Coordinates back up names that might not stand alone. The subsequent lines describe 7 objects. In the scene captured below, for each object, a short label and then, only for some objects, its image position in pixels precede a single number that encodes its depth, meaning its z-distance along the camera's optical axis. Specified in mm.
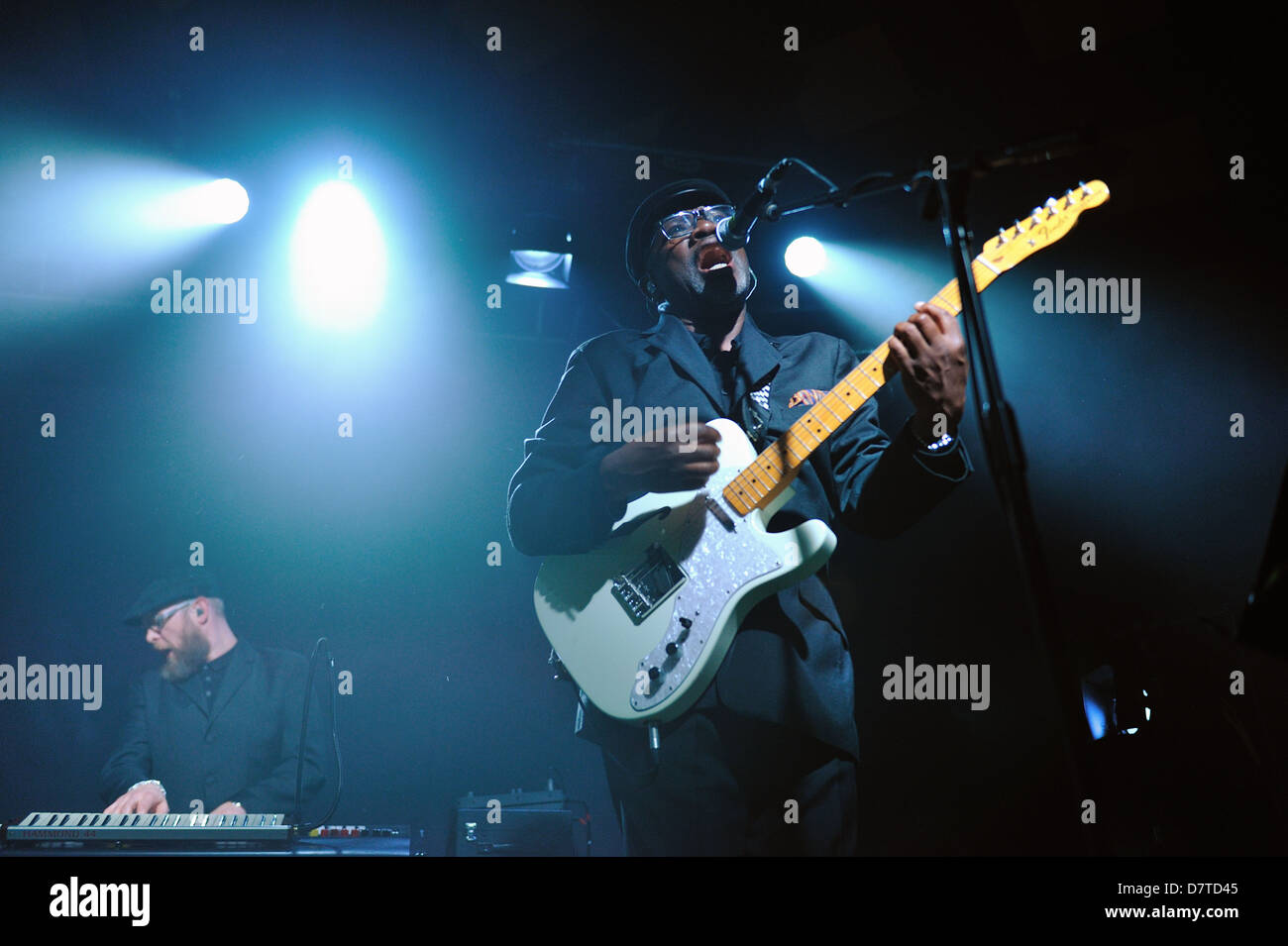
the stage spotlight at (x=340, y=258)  3662
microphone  2217
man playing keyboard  3297
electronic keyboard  2531
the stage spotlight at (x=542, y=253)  3527
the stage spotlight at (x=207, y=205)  3646
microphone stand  1739
